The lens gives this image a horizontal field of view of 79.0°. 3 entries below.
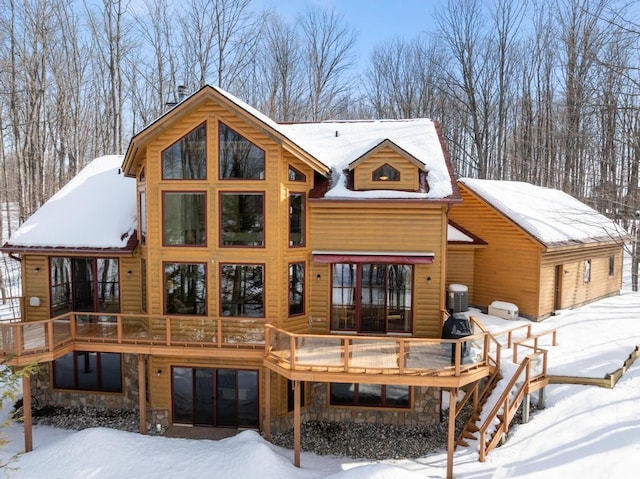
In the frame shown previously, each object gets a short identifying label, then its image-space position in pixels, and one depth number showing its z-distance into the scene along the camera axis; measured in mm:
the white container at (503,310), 15406
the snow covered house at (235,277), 10469
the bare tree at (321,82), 31000
